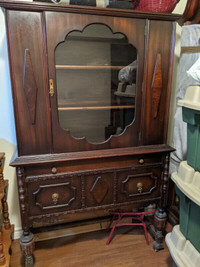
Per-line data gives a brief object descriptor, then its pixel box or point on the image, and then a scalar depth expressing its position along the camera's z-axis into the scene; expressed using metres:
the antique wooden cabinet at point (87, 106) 1.14
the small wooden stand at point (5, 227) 1.32
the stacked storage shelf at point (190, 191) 1.07
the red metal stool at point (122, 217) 1.68
